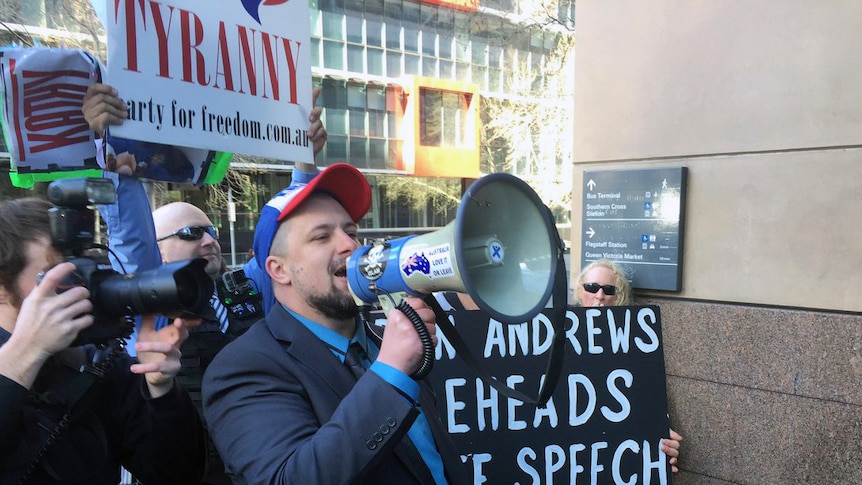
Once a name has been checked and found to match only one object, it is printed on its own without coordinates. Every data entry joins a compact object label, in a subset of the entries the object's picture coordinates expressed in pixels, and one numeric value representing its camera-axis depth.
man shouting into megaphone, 1.23
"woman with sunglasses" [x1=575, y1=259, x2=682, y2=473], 3.14
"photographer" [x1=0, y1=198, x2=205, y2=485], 1.23
